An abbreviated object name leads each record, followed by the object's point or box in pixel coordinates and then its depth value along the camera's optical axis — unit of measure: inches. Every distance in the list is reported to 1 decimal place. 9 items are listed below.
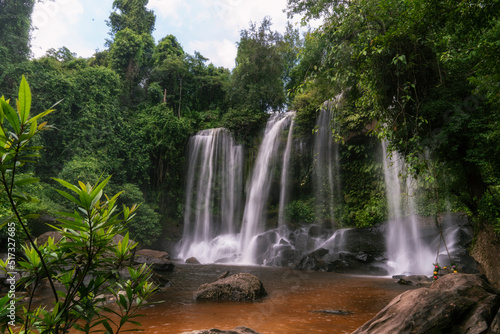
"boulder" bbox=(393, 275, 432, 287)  321.7
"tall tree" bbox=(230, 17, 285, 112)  810.2
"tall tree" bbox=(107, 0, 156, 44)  1065.5
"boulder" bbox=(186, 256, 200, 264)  577.0
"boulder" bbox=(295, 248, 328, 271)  443.5
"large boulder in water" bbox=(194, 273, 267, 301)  248.2
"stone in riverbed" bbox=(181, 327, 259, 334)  130.0
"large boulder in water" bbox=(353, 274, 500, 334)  114.7
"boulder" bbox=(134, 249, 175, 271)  419.7
